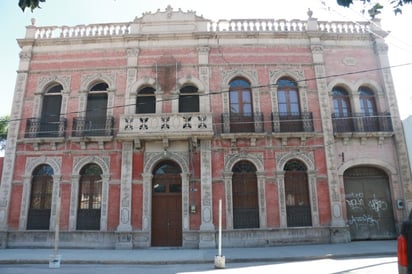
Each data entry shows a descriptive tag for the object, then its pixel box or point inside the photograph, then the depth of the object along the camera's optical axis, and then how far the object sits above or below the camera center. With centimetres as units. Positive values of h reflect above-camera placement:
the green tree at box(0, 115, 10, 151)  2684 +791
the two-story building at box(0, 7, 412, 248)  1337 +365
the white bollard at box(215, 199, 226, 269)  881 -134
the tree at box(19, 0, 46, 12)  457 +331
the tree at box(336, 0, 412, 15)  468 +338
